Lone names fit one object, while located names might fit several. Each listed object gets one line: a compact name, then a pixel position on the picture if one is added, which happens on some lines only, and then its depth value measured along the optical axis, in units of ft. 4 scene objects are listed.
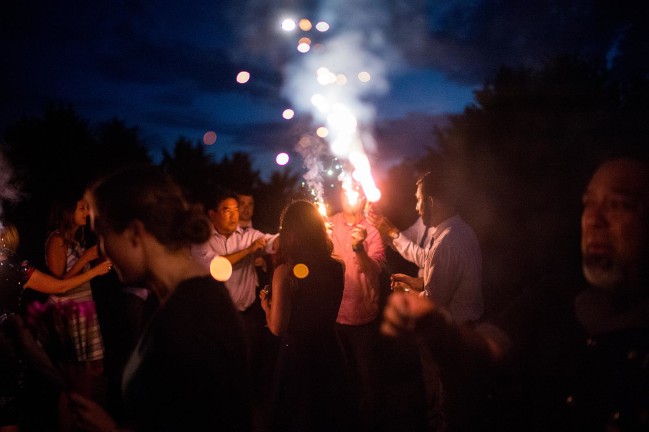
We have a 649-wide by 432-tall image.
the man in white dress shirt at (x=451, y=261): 14.90
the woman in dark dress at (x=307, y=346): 13.03
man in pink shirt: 17.62
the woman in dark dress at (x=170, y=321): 6.06
